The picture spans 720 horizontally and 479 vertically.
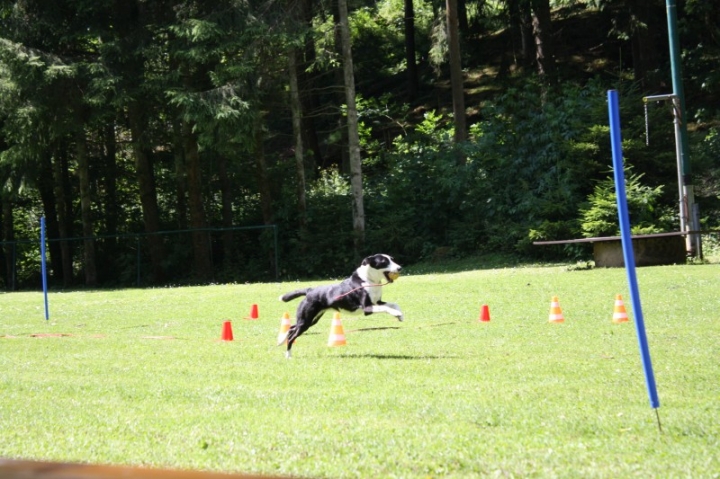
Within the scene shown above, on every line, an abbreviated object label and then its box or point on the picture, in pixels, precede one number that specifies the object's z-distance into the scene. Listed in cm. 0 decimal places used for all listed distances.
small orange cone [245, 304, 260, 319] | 1865
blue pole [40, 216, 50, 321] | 1897
